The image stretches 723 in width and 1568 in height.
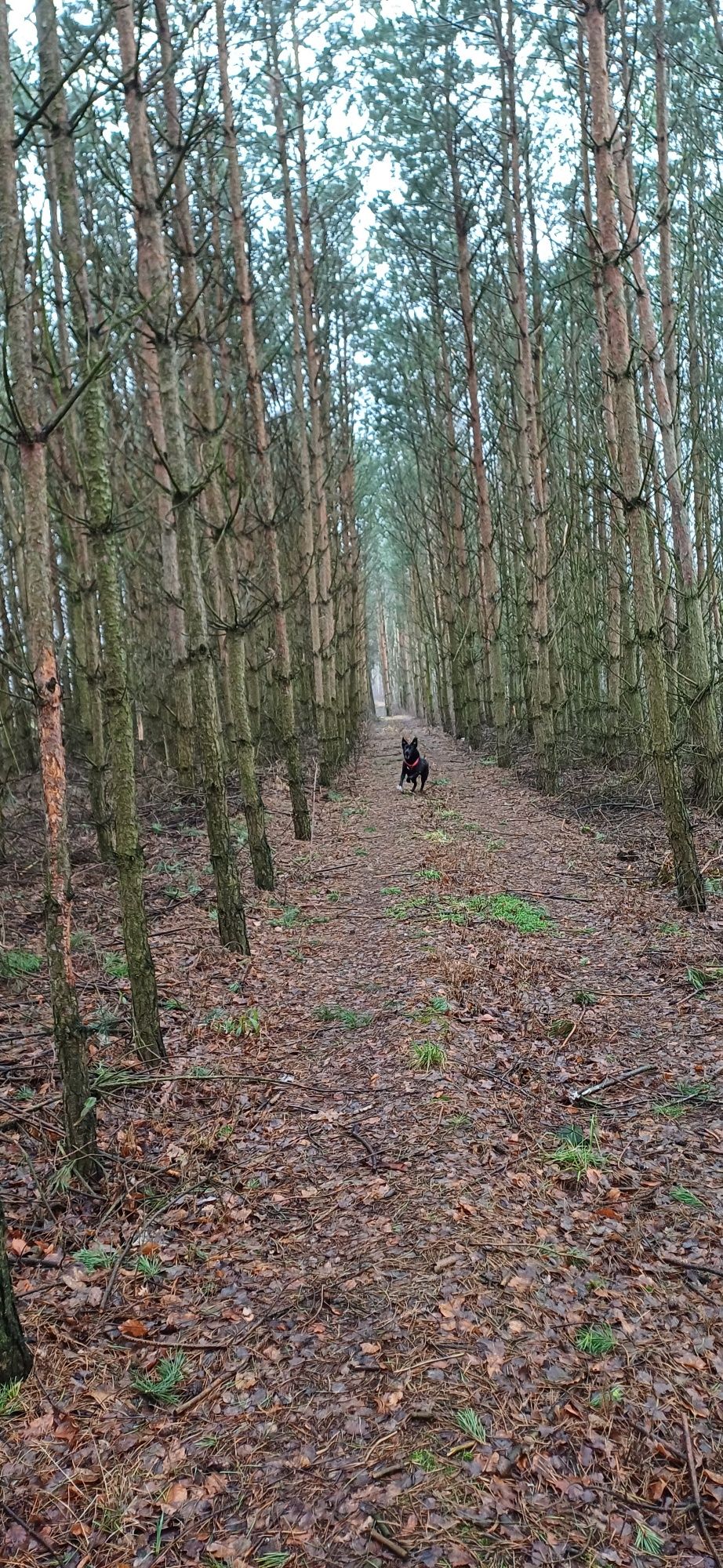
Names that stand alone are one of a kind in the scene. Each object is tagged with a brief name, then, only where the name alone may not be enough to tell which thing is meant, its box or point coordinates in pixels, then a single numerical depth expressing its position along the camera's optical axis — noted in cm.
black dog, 1557
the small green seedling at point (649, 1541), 231
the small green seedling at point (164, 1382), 298
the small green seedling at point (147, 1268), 359
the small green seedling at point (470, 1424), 269
